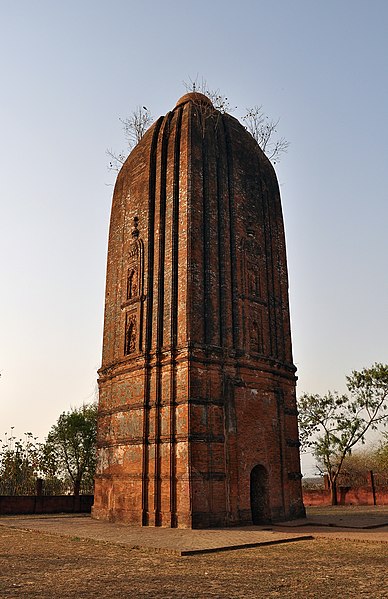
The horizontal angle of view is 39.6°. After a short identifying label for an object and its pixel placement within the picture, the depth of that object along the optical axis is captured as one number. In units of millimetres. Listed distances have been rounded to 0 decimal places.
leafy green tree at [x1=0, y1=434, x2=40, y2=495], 23328
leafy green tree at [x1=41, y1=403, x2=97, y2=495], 29406
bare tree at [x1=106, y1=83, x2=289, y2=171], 20219
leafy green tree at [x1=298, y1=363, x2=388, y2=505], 28656
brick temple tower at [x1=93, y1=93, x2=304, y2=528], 15688
